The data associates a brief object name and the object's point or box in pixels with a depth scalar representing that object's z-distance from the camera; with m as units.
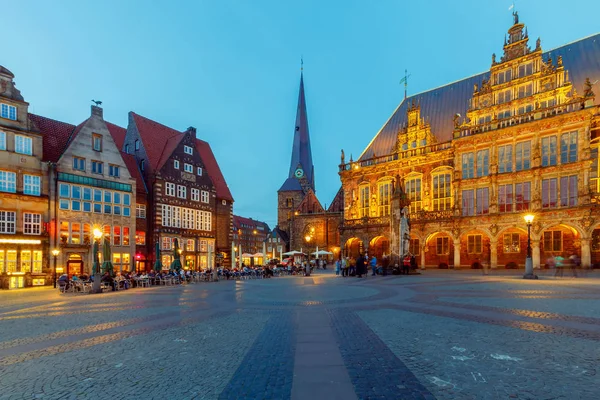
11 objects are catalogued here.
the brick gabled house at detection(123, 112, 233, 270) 37.59
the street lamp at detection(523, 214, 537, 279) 22.36
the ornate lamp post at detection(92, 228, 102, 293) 18.86
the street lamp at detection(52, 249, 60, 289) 25.73
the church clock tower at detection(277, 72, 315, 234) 86.50
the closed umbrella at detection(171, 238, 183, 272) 26.58
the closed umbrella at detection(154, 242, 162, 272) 26.77
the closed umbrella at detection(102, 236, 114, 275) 20.76
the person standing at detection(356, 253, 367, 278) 26.88
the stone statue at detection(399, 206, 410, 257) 26.64
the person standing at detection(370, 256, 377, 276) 27.79
